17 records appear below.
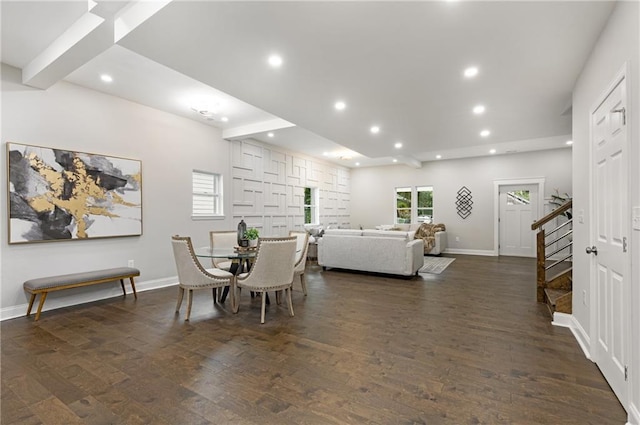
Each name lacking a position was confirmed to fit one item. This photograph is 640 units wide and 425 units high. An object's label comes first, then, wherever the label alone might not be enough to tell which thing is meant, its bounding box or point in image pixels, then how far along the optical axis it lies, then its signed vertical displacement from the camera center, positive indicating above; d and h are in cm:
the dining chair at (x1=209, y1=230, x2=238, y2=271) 449 -43
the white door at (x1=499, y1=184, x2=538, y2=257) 782 -15
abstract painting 343 +24
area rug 610 -118
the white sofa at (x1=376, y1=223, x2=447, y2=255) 813 -69
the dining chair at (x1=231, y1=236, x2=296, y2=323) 319 -60
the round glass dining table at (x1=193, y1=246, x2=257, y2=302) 335 -48
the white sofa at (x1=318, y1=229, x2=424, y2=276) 527 -73
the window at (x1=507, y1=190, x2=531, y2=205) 793 +42
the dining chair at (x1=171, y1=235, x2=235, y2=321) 329 -68
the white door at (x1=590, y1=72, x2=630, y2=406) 178 -15
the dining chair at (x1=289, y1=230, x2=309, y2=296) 412 -64
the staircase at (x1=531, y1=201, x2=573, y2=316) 370 -86
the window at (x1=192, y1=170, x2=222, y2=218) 556 +36
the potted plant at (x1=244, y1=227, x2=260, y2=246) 391 -31
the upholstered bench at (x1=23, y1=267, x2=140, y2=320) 332 -82
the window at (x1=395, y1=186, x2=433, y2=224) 939 +28
